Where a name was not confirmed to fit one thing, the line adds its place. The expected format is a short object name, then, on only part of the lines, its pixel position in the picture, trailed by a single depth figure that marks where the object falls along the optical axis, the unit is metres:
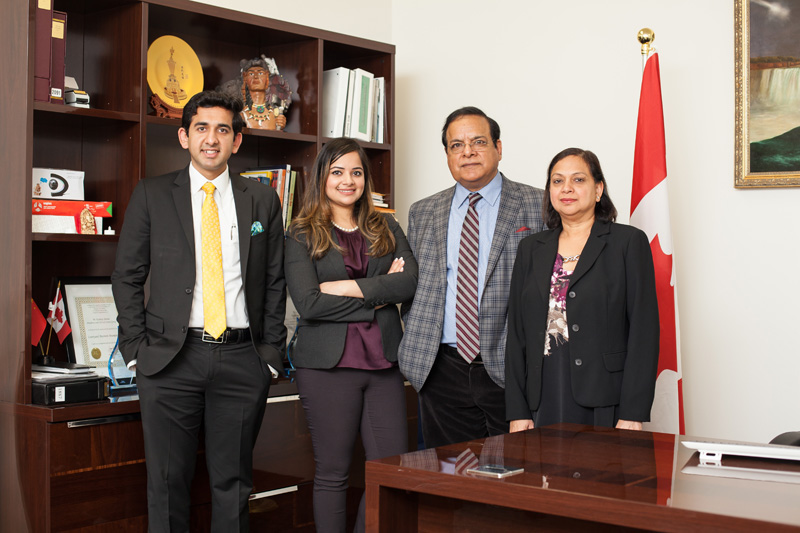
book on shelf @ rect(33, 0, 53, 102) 2.70
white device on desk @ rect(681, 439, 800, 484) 1.42
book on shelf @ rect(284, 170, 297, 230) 3.51
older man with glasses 2.63
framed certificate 2.93
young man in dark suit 2.55
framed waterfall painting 3.07
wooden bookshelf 2.62
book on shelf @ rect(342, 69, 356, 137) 3.68
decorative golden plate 3.18
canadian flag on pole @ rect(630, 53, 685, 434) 3.10
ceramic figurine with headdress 3.48
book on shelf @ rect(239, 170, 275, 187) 3.45
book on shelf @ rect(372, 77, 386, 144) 3.81
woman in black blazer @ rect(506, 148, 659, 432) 2.25
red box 2.75
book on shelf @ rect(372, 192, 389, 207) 3.69
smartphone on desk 1.41
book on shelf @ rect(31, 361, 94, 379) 2.70
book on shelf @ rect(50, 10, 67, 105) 2.76
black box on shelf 2.62
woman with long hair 2.60
